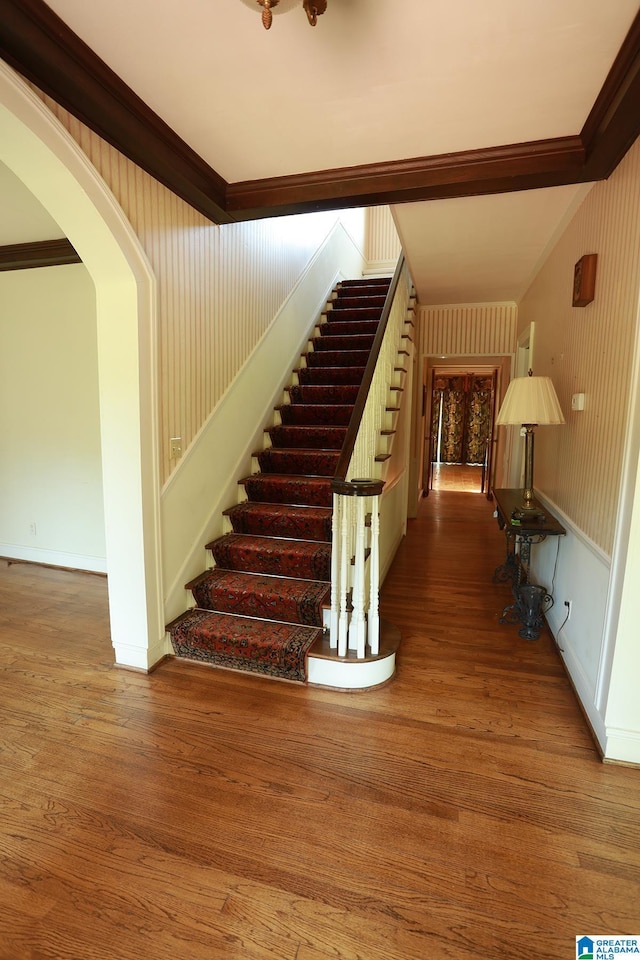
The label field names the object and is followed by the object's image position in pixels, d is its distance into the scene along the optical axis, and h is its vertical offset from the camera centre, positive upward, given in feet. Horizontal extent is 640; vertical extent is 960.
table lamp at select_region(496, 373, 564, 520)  9.20 +0.25
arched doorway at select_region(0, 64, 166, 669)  6.57 +0.74
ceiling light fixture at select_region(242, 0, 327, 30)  4.59 +3.93
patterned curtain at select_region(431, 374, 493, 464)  41.19 -0.15
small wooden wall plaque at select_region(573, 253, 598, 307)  8.03 +2.37
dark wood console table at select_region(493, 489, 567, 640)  9.47 -3.45
